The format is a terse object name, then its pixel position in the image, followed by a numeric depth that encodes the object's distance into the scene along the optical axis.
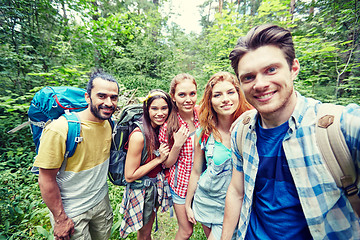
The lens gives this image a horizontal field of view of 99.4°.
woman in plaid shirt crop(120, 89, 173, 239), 1.91
